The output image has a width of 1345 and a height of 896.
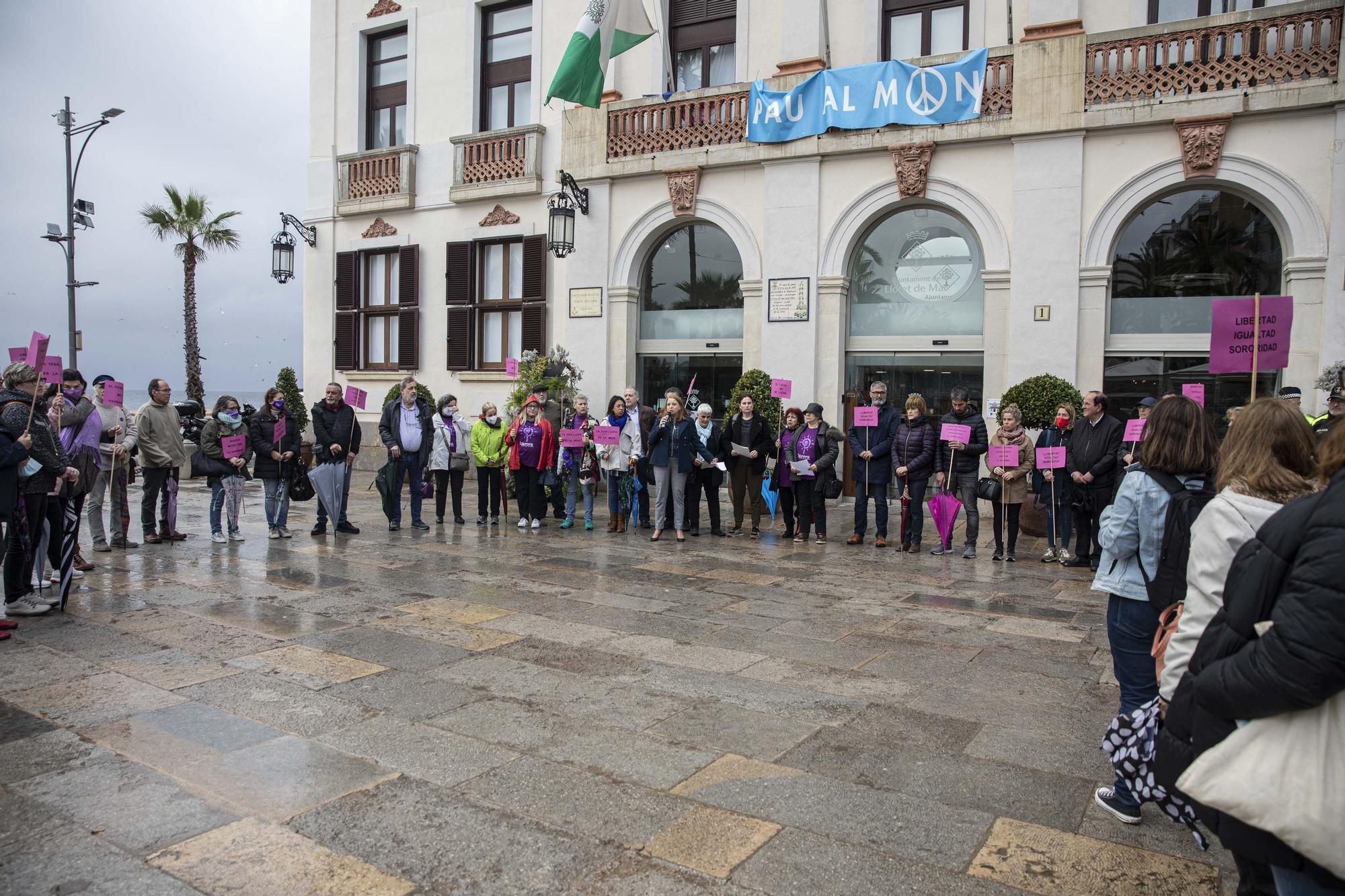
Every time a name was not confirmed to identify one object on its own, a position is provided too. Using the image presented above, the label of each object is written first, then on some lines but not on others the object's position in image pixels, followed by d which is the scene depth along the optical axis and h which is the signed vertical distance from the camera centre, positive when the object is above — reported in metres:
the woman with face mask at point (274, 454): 11.50 -0.75
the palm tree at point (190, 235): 28.05 +4.84
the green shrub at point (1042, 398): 12.44 +0.10
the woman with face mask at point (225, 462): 11.07 -0.83
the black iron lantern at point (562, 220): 16.42 +3.15
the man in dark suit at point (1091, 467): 10.03 -0.66
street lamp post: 21.55 +4.13
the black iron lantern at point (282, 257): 19.47 +2.87
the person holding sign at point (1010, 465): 10.73 -0.70
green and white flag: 14.79 +5.72
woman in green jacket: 12.84 -0.74
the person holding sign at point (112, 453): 10.45 -0.70
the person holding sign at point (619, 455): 12.64 -0.76
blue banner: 13.98 +4.75
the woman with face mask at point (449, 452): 12.98 -0.78
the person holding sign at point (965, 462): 11.04 -0.69
